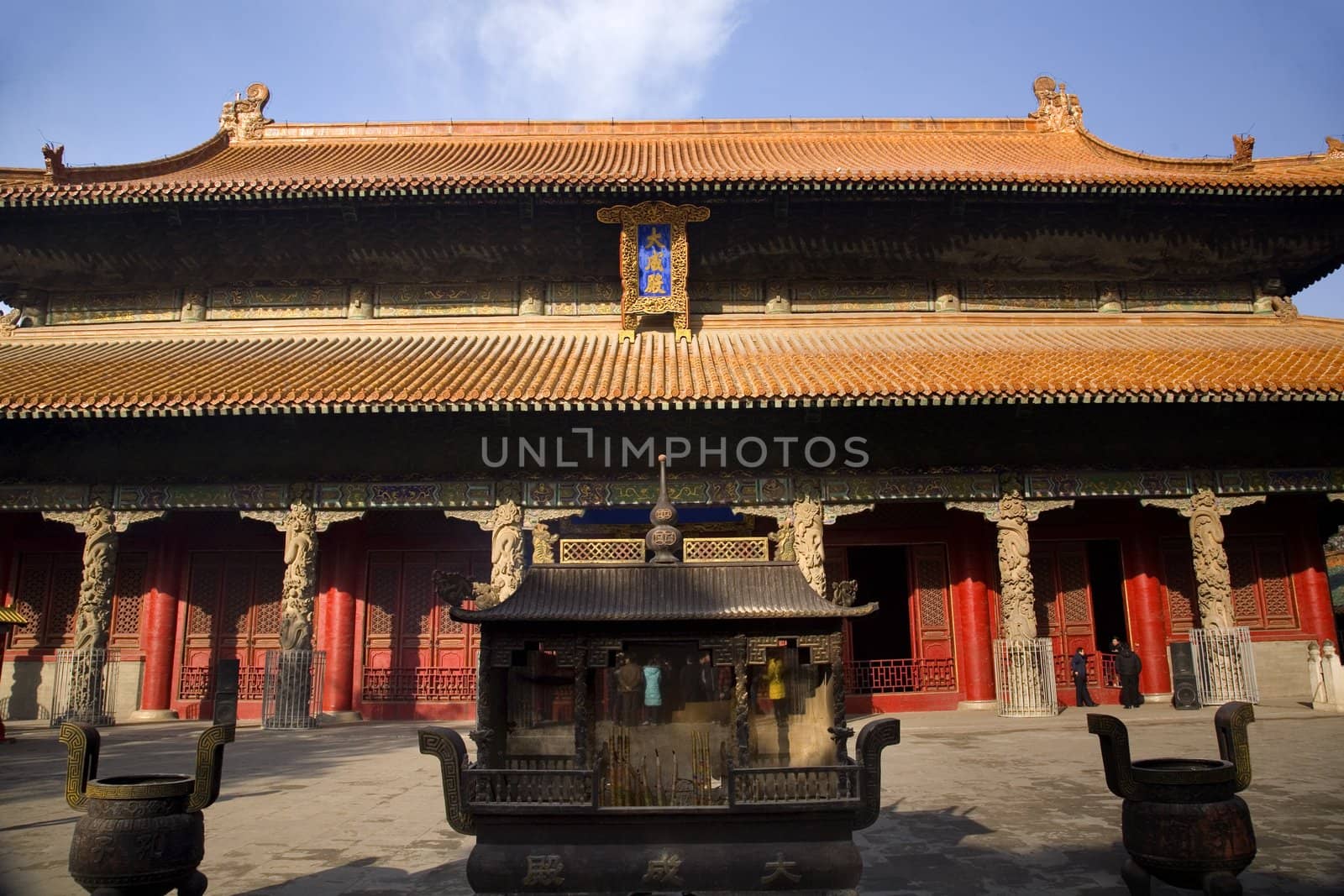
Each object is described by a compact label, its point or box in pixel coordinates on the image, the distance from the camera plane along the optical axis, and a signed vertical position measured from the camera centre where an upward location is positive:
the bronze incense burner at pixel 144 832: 4.48 -0.99
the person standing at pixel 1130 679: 13.53 -0.91
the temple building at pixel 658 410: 12.84 +3.05
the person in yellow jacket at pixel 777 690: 5.14 -0.37
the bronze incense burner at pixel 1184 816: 4.47 -1.01
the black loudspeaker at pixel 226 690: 12.60 -0.76
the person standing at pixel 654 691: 5.02 -0.35
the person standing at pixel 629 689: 5.01 -0.34
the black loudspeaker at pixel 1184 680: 12.84 -0.90
